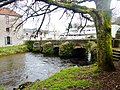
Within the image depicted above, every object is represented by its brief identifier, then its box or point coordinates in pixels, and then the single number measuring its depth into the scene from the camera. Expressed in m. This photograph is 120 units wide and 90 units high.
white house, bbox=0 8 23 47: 16.74
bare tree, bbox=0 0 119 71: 3.67
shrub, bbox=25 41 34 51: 17.06
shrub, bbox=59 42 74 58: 13.05
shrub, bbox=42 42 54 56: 14.78
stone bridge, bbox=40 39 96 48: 12.75
